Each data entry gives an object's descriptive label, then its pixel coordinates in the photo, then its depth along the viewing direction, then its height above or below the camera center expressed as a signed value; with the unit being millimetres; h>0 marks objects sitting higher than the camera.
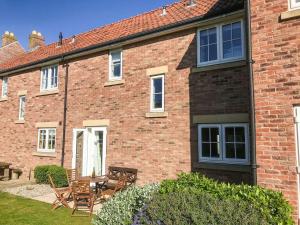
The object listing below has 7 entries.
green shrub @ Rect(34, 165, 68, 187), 10554 -1941
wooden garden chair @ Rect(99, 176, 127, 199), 8113 -1929
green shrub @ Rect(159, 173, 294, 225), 4330 -1192
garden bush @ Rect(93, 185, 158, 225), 5249 -1691
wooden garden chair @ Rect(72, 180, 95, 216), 7485 -1933
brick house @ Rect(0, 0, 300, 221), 5148 +1335
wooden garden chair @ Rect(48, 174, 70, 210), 7784 -2331
